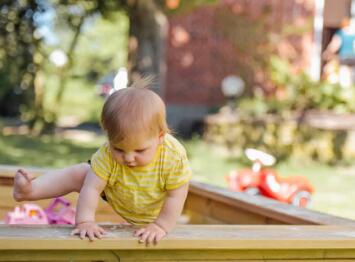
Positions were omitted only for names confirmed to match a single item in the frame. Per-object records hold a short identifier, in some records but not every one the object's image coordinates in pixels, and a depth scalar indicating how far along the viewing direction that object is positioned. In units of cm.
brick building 1299
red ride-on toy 450
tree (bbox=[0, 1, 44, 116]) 1271
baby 224
